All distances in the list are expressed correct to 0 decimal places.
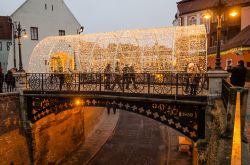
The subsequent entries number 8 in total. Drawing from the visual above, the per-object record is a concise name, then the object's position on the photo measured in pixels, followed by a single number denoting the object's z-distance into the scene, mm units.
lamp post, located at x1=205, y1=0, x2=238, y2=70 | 9962
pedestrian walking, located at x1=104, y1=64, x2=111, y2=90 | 14525
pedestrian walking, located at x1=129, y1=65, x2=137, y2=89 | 16077
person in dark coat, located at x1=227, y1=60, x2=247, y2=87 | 10180
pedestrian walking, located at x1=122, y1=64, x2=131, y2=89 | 15815
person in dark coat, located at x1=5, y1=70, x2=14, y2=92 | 18725
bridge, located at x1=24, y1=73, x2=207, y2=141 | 11961
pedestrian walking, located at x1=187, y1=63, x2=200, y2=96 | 12012
